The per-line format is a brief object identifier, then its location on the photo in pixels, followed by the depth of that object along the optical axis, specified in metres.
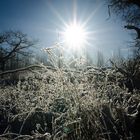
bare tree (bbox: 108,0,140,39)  5.48
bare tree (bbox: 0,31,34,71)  16.35
